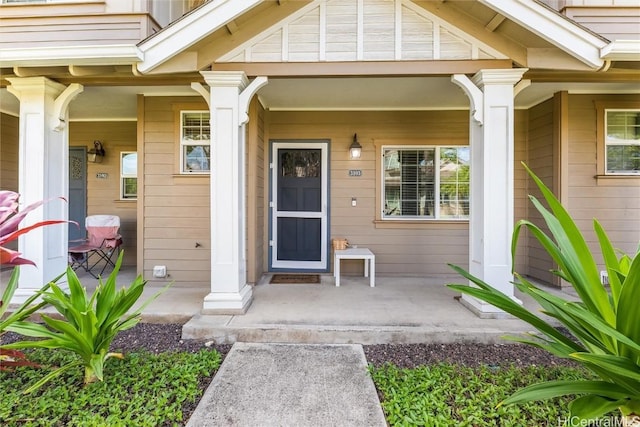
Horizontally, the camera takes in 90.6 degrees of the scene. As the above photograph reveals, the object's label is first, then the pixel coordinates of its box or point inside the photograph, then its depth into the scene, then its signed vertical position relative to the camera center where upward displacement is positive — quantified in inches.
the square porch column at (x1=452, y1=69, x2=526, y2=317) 122.5 +15.9
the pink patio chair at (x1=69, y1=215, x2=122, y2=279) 178.7 -15.9
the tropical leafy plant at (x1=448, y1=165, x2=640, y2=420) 49.1 -18.3
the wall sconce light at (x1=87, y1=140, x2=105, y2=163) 200.1 +36.0
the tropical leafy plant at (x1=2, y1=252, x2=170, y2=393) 77.6 -29.2
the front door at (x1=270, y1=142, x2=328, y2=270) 194.1 +2.1
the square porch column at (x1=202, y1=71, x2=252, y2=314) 125.3 +9.0
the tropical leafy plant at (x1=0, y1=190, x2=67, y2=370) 63.7 -9.7
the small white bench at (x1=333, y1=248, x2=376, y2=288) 165.2 -24.4
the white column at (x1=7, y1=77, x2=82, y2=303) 134.2 +17.4
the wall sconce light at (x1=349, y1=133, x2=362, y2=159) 186.5 +36.8
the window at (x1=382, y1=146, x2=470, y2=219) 192.7 +17.4
